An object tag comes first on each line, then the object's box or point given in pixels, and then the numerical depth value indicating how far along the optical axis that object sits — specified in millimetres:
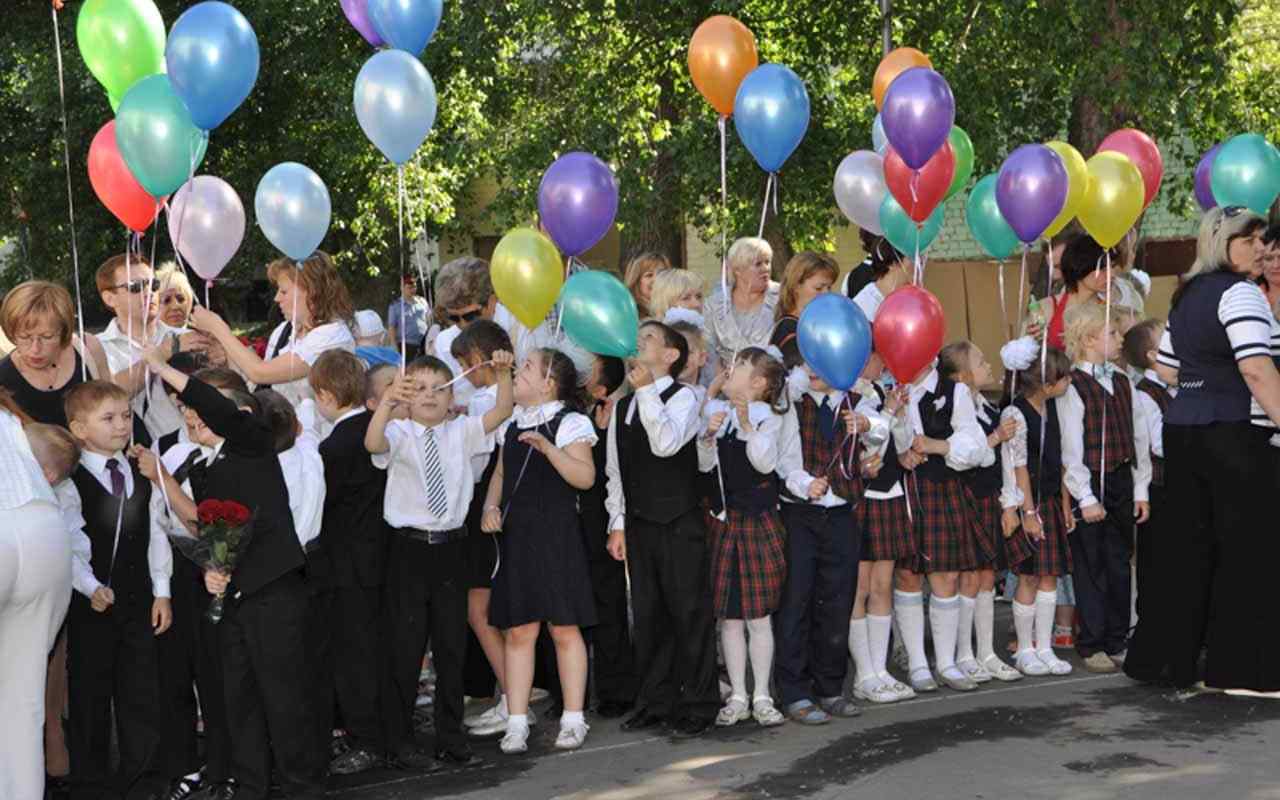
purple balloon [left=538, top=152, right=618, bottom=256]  6680
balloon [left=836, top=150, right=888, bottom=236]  7820
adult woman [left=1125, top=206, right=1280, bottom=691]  6609
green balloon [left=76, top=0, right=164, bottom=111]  6652
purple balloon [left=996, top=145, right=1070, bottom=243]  7195
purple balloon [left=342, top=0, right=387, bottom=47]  7719
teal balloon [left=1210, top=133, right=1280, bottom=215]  8172
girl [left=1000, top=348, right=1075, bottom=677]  7430
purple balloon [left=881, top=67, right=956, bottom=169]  6746
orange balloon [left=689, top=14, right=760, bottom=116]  7609
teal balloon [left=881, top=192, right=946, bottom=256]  7418
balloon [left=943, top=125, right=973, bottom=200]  7730
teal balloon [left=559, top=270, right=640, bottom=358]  6348
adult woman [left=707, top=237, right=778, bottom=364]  7809
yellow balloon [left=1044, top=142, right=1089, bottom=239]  7535
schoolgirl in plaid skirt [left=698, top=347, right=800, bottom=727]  6625
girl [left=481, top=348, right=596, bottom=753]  6492
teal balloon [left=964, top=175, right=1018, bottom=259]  7996
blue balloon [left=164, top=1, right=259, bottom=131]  6199
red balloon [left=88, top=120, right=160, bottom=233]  6926
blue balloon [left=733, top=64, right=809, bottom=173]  7176
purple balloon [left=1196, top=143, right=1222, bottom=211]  8938
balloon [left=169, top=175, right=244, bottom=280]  6832
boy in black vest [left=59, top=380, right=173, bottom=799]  5844
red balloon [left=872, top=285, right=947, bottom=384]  6594
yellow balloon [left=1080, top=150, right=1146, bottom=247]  7594
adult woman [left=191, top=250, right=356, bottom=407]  6789
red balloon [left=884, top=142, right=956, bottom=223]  7035
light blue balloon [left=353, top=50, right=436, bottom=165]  6758
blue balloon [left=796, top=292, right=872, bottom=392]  6395
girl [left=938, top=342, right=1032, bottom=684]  7336
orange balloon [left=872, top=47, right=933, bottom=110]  8609
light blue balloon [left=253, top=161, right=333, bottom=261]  6793
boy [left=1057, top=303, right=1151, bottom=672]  7586
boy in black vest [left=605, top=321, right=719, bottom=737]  6602
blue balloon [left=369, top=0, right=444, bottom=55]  7070
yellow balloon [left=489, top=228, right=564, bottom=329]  6516
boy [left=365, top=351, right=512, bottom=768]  6340
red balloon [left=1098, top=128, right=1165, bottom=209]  8641
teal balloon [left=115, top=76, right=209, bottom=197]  6227
